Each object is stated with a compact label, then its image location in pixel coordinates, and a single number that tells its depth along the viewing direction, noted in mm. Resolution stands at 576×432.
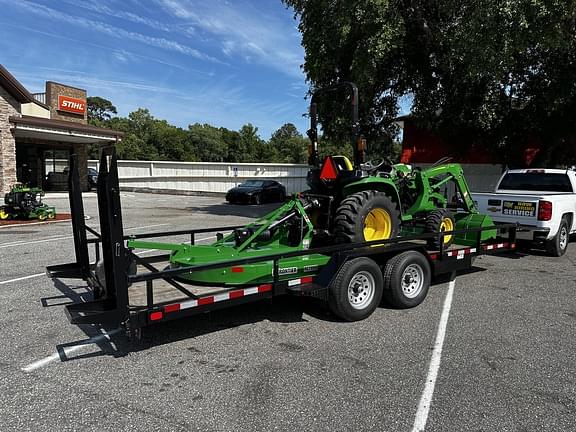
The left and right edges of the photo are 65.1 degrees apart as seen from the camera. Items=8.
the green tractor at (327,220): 5059
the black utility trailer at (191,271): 3754
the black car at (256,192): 23875
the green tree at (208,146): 73750
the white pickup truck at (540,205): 8453
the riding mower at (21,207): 14438
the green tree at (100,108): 96938
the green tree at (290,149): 80275
